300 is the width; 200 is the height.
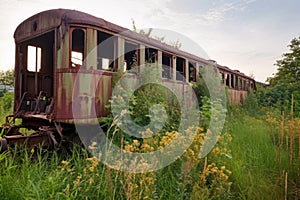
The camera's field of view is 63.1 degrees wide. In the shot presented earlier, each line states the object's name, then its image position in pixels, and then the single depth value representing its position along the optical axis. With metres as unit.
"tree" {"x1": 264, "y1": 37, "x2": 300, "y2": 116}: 23.70
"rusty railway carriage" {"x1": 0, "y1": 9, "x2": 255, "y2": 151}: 4.37
